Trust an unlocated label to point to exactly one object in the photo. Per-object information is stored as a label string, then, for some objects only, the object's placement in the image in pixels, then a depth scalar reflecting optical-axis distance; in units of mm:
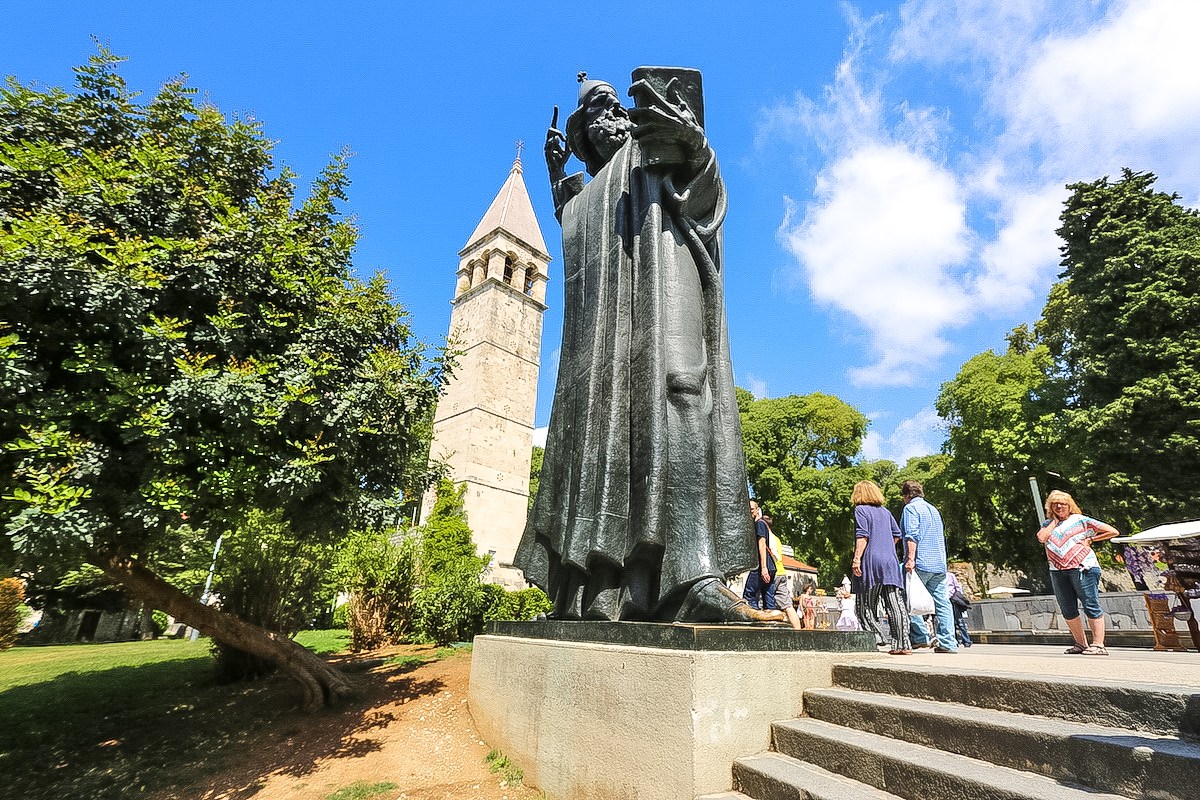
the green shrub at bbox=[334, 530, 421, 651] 10609
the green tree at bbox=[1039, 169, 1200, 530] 15031
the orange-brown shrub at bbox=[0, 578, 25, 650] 15091
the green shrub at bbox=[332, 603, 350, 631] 19172
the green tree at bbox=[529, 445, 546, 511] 45362
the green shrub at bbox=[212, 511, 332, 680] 8172
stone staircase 1757
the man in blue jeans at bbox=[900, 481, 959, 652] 5855
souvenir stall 4125
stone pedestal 2514
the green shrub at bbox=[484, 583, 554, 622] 11148
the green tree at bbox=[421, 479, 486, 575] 11268
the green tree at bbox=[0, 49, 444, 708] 4805
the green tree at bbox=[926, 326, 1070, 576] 21234
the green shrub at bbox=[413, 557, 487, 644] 10531
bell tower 30375
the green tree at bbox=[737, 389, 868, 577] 29094
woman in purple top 5441
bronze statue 3529
